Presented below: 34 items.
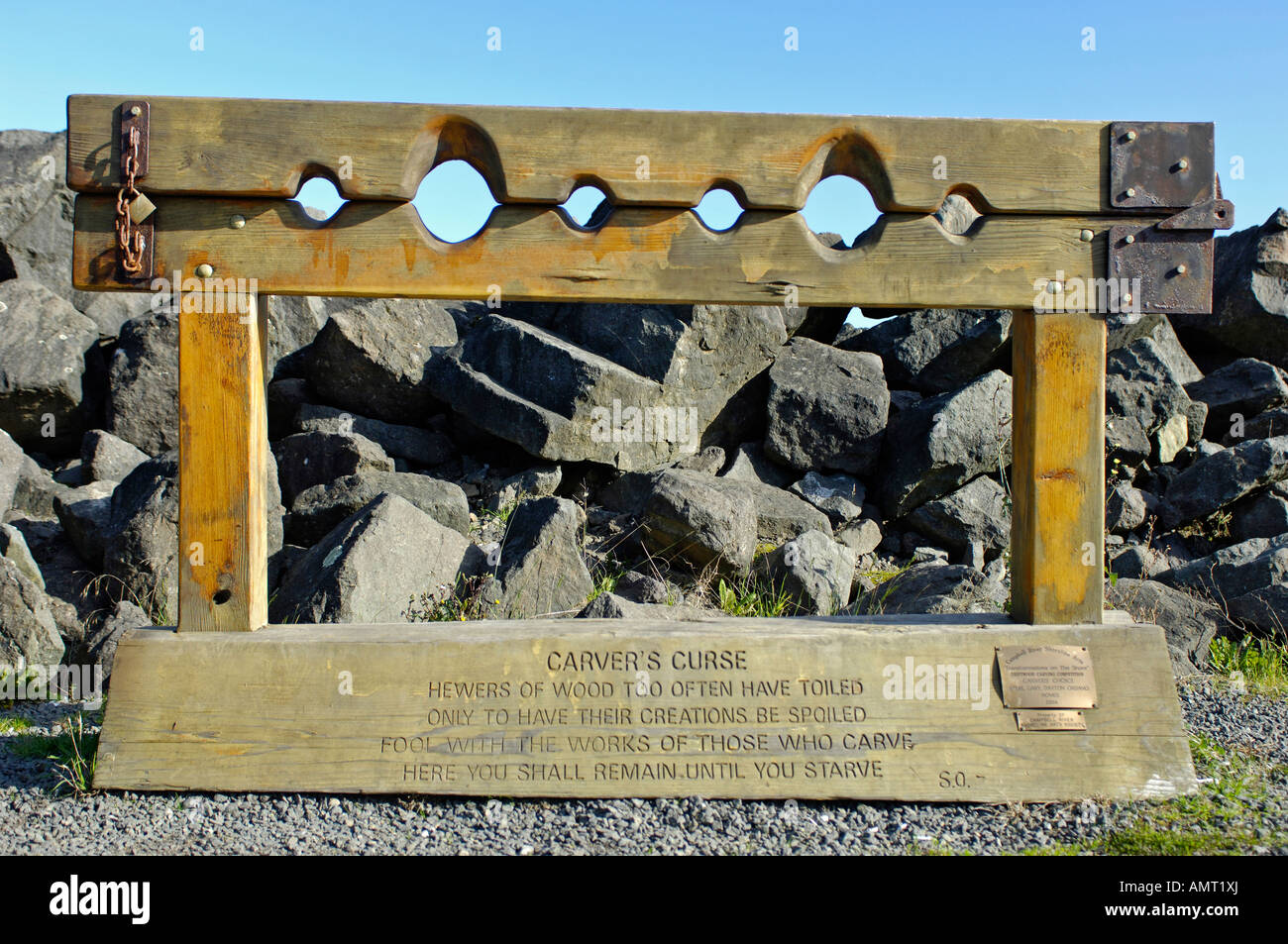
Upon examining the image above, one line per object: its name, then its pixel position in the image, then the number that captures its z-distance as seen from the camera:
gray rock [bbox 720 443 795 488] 8.20
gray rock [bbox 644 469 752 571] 6.69
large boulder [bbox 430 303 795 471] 7.81
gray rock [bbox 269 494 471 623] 5.62
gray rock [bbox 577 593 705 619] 5.56
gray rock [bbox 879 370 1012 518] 7.85
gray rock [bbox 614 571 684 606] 6.41
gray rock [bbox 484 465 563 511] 7.82
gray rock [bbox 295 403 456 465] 8.35
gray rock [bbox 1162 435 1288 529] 7.94
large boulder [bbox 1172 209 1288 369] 9.84
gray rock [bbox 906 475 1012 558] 7.71
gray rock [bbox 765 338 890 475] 8.27
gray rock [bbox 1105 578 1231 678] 5.80
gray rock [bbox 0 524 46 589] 6.45
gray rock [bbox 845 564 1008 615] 5.99
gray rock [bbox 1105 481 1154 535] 8.09
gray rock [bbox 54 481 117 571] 7.02
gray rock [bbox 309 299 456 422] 8.36
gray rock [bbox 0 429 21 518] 7.68
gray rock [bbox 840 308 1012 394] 8.95
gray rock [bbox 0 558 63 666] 5.67
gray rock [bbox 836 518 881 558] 7.70
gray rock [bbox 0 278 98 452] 8.71
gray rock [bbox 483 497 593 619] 6.15
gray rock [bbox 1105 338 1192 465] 8.65
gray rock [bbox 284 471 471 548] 7.05
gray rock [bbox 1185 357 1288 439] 9.23
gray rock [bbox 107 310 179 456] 8.58
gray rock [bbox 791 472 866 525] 7.98
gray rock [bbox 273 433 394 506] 7.57
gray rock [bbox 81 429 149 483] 8.10
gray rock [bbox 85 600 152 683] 5.51
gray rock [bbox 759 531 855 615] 6.45
